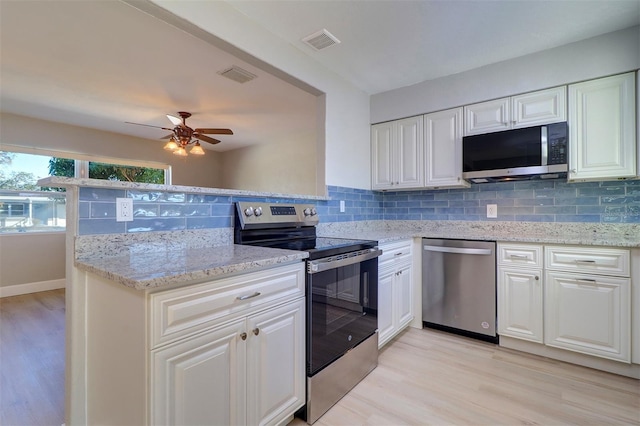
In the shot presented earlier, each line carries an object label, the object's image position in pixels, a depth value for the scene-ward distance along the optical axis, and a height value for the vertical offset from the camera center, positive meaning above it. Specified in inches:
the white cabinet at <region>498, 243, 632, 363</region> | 76.8 -24.5
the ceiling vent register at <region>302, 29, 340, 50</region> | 86.5 +53.0
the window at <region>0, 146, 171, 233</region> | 160.7 +14.1
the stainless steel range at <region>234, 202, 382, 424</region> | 61.2 -20.4
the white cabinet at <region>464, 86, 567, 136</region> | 92.5 +34.2
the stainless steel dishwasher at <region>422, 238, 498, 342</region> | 94.2 -25.2
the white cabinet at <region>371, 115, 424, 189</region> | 119.4 +24.9
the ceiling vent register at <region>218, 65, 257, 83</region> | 111.1 +54.6
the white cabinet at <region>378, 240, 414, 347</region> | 87.4 -25.2
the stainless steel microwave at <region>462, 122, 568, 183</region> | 90.1 +19.2
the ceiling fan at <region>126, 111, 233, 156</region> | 150.9 +41.4
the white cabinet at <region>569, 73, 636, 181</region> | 83.2 +24.8
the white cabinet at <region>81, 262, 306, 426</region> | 37.8 -21.1
